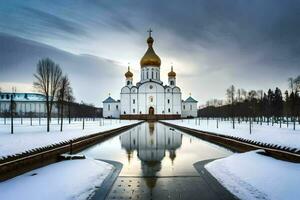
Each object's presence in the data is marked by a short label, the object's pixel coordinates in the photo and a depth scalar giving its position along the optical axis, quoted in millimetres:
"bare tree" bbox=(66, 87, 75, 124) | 26605
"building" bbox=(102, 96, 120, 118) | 65488
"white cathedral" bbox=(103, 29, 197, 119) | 59940
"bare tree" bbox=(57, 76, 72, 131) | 20864
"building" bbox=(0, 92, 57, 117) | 81448
